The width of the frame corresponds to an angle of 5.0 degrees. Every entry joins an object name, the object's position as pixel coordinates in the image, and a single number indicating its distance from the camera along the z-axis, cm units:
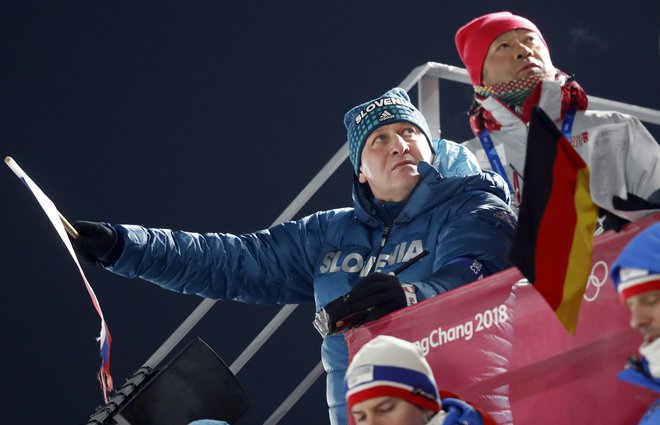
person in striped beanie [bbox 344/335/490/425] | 1833
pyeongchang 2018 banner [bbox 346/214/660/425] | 1828
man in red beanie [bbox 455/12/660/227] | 1919
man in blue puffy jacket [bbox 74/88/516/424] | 1899
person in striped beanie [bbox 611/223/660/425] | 1809
